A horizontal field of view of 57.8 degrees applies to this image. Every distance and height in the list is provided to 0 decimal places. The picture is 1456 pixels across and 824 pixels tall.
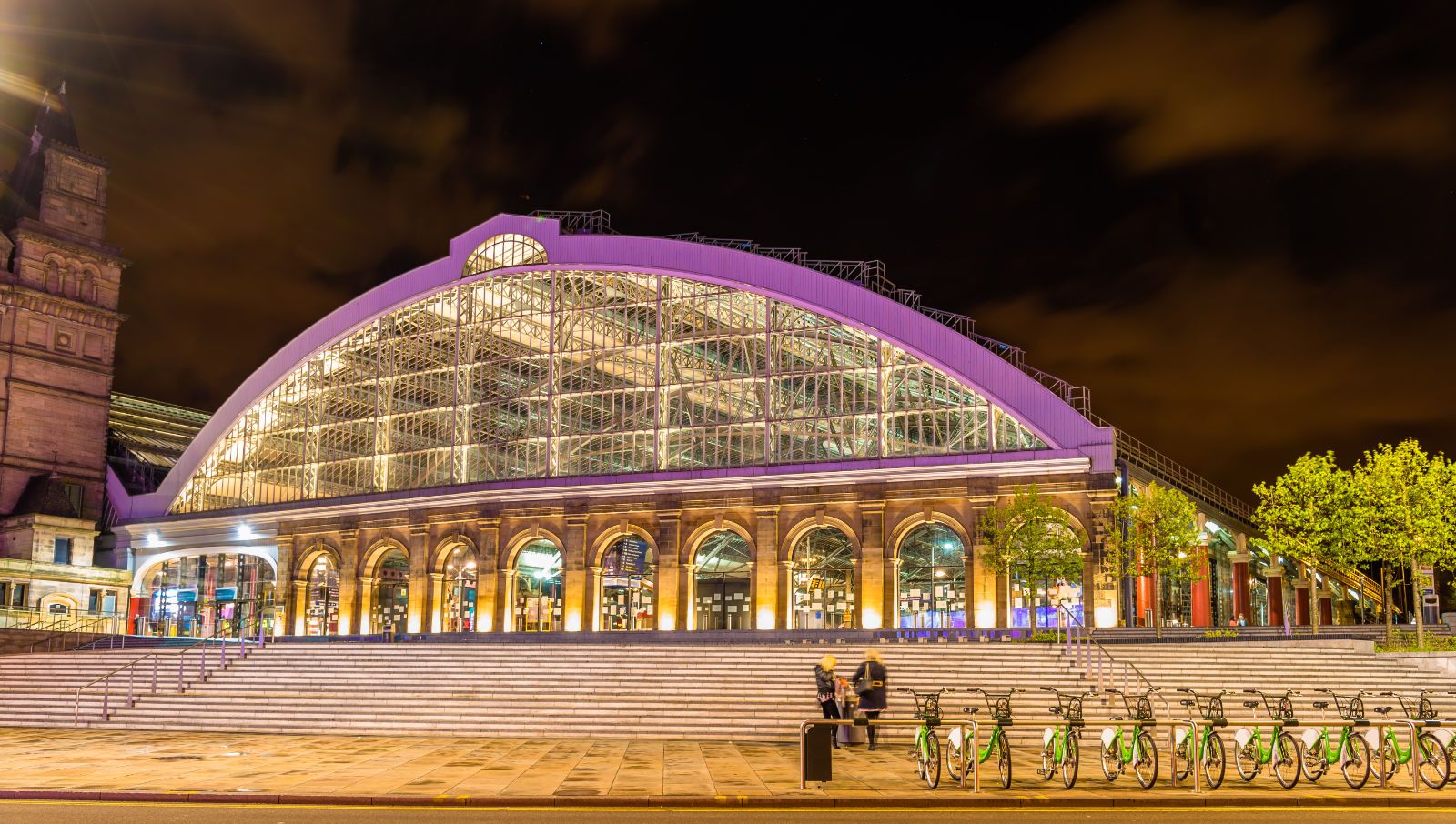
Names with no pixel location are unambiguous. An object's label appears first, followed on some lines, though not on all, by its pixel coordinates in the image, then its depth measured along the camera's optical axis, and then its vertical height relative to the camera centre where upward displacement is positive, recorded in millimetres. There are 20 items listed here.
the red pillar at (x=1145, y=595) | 57250 +107
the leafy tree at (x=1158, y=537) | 50719 +2340
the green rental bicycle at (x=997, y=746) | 21062 -2467
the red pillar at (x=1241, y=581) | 68000 +877
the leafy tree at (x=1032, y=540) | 50094 +2147
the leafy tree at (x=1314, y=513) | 45094 +2945
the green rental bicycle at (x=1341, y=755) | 21328 -2527
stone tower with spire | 70875 +13670
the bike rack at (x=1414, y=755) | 20438 -2419
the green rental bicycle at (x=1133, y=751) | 20953 -2530
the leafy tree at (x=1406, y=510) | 43438 +2941
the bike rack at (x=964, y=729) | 20375 -2124
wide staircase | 34344 -2696
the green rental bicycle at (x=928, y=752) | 21109 -2534
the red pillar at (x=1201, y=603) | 61812 -254
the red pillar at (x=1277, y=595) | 71438 +187
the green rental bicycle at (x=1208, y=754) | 21281 -2549
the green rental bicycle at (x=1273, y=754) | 21358 -2598
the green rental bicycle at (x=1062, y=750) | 21312 -2510
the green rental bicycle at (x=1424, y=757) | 21078 -2549
